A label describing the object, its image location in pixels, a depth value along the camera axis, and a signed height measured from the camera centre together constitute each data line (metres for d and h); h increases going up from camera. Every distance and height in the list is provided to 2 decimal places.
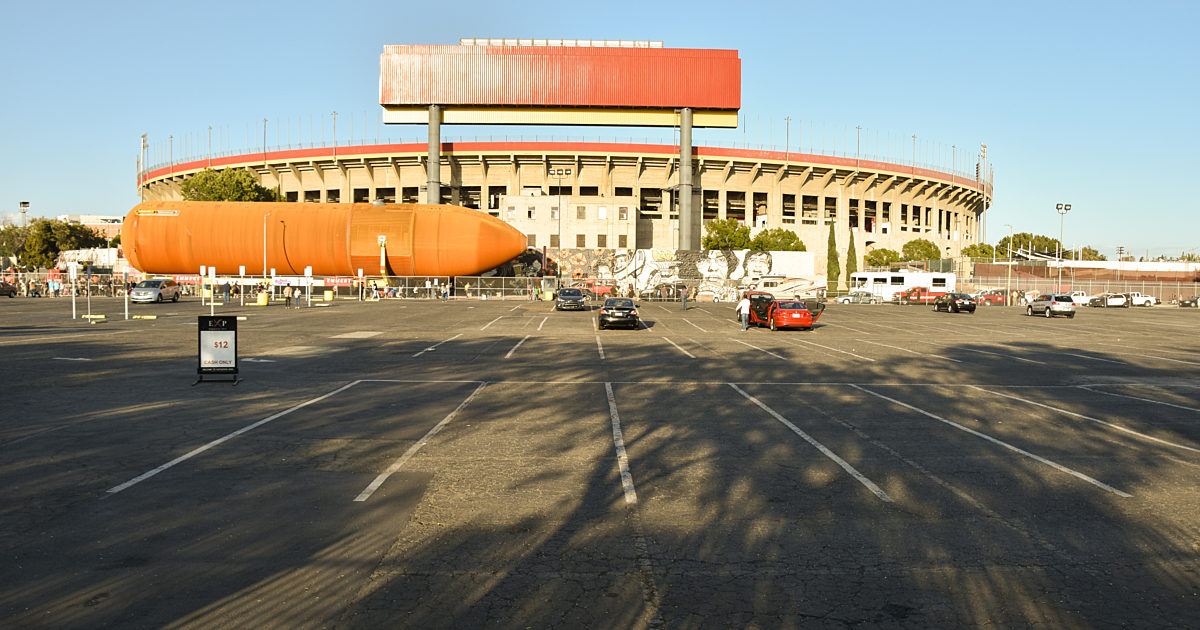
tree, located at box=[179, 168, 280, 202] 83.19 +11.01
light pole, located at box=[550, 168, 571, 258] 89.00 +13.67
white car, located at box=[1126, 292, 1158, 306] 79.06 -0.92
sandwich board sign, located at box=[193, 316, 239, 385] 15.64 -1.31
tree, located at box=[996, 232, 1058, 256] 189.50 +12.44
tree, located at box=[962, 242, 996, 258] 116.00 +6.27
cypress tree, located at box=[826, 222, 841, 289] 88.62 +3.14
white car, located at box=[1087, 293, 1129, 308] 74.12 -0.88
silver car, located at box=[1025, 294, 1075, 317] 49.53 -1.02
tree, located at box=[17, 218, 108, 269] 107.44 +5.86
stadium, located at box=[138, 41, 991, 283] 76.31 +14.46
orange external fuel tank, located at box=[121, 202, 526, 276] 62.66 +4.06
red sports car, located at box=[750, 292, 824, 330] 33.88 -1.16
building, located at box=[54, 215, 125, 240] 175.30 +12.95
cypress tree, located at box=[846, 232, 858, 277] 93.38 +3.79
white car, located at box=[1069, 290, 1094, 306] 73.94 -0.71
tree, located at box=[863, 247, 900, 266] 95.06 +4.07
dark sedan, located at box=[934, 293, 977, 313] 54.31 -0.96
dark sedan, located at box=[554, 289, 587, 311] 49.38 -0.88
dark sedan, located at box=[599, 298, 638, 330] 32.94 -1.25
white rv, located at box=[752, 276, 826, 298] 72.88 +0.17
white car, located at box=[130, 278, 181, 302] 51.00 -0.55
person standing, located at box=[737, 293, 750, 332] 33.62 -1.05
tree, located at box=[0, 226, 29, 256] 113.44 +6.51
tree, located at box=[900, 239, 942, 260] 99.25 +5.30
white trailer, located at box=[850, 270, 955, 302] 70.12 +0.71
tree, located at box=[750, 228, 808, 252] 86.25 +5.52
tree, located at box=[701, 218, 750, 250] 86.12 +6.07
